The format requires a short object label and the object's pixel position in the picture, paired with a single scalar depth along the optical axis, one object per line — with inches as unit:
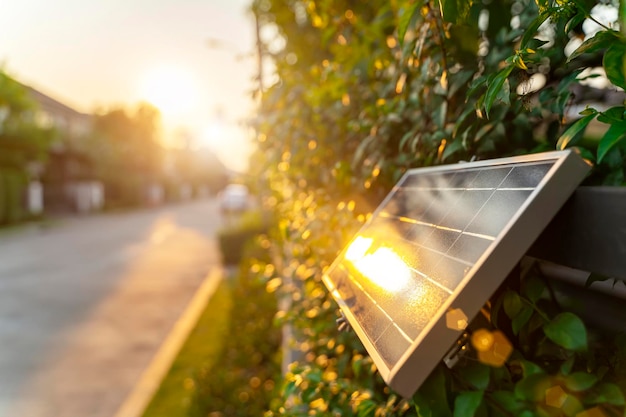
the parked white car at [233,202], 1277.1
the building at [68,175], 1585.9
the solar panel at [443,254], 43.1
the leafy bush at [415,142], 47.4
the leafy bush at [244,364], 191.6
